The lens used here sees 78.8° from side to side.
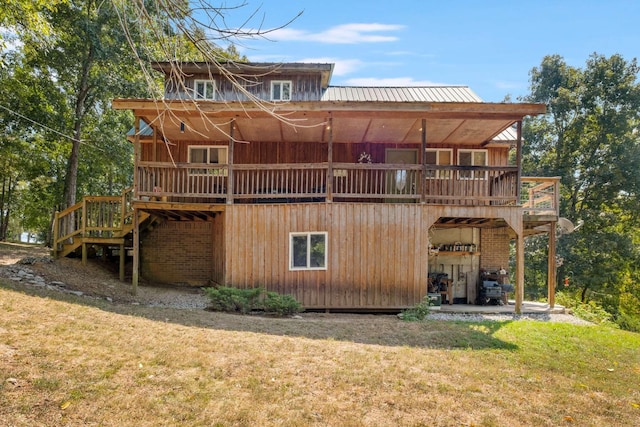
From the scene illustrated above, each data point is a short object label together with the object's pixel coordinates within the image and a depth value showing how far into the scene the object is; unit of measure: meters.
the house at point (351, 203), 10.46
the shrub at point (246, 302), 9.27
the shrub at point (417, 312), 9.47
